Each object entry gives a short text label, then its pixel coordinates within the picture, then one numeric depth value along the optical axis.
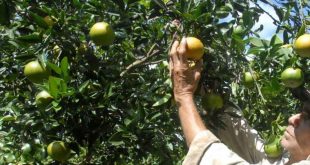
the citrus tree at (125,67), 2.19
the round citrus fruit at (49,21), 2.22
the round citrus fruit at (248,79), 2.33
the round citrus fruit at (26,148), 2.53
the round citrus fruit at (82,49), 2.43
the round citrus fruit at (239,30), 2.20
